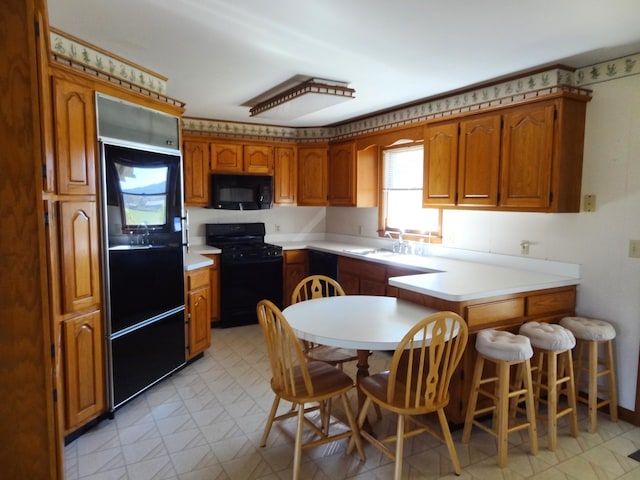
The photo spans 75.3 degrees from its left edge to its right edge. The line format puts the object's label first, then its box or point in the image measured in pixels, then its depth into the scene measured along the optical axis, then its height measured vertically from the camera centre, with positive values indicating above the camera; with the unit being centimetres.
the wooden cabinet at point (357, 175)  473 +41
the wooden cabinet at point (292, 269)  497 -71
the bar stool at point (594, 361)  259 -97
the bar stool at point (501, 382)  226 -98
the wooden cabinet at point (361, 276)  390 -66
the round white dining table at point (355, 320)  202 -61
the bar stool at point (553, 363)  242 -93
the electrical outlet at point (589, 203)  285 +6
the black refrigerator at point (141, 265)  263 -39
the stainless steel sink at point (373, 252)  411 -44
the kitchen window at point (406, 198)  417 +13
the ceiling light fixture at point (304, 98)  313 +90
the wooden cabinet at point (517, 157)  278 +40
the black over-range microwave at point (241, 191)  480 +21
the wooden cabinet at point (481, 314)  251 -65
